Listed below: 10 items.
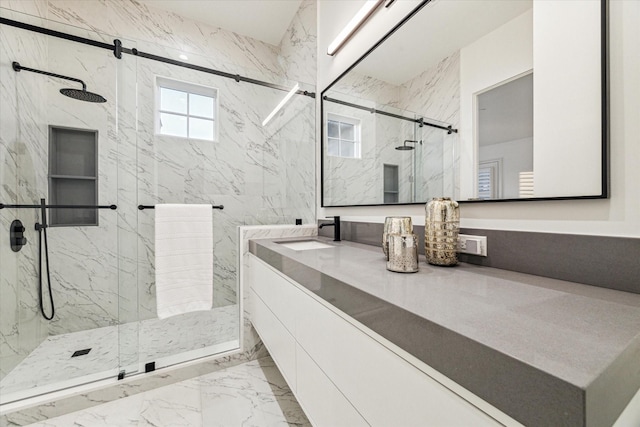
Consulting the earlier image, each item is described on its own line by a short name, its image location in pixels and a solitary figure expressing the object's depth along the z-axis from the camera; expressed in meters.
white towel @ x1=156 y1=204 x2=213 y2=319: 1.60
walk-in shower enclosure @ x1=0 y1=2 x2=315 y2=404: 1.57
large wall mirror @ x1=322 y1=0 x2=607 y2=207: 0.68
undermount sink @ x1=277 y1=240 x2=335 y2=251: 1.48
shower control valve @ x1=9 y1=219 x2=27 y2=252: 1.59
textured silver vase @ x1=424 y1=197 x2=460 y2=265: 0.87
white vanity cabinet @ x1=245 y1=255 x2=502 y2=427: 0.43
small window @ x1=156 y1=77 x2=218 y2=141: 2.09
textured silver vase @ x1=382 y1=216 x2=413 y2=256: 0.85
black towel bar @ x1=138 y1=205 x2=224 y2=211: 1.83
